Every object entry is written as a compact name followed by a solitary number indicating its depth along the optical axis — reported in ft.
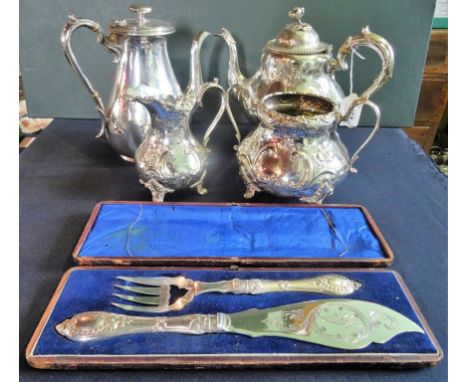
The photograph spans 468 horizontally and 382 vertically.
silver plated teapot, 2.07
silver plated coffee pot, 2.30
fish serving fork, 1.66
